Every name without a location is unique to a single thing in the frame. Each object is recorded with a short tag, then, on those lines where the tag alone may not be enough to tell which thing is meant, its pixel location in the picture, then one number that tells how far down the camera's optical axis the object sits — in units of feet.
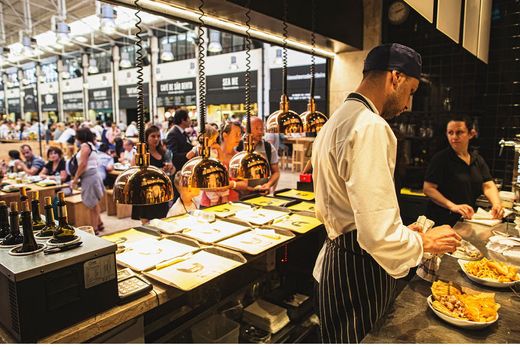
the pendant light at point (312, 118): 9.87
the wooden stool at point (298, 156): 36.94
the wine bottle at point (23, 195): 5.33
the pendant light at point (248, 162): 7.31
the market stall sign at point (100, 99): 67.92
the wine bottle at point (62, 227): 5.42
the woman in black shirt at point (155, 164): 15.48
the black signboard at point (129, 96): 61.05
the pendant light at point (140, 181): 5.10
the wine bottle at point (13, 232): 5.34
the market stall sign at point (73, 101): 75.25
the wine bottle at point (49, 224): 5.63
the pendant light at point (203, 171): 6.20
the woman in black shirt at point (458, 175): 10.50
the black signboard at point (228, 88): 46.43
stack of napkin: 8.86
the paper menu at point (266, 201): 11.57
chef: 4.73
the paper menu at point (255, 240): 7.49
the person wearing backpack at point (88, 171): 18.07
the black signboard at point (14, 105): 102.22
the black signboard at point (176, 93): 53.01
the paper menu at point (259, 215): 9.58
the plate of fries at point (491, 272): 5.58
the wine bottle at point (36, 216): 5.96
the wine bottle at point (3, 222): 5.66
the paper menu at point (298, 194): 12.48
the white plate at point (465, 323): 4.38
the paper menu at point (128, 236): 7.93
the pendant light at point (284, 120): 9.07
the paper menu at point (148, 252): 6.70
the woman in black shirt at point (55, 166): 21.81
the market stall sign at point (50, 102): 82.64
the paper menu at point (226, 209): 10.19
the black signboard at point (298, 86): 39.24
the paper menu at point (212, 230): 8.17
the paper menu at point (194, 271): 6.02
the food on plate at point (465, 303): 4.55
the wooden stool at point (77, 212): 19.53
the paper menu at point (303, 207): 10.86
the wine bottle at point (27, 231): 5.07
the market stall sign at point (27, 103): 97.49
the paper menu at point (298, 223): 8.93
